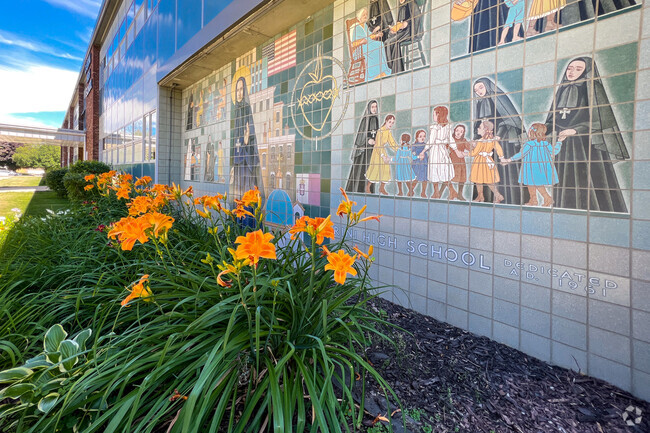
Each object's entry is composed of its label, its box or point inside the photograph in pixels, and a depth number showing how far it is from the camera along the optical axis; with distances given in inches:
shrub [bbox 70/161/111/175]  440.1
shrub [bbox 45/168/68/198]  533.7
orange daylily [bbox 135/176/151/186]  165.1
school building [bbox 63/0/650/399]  72.4
